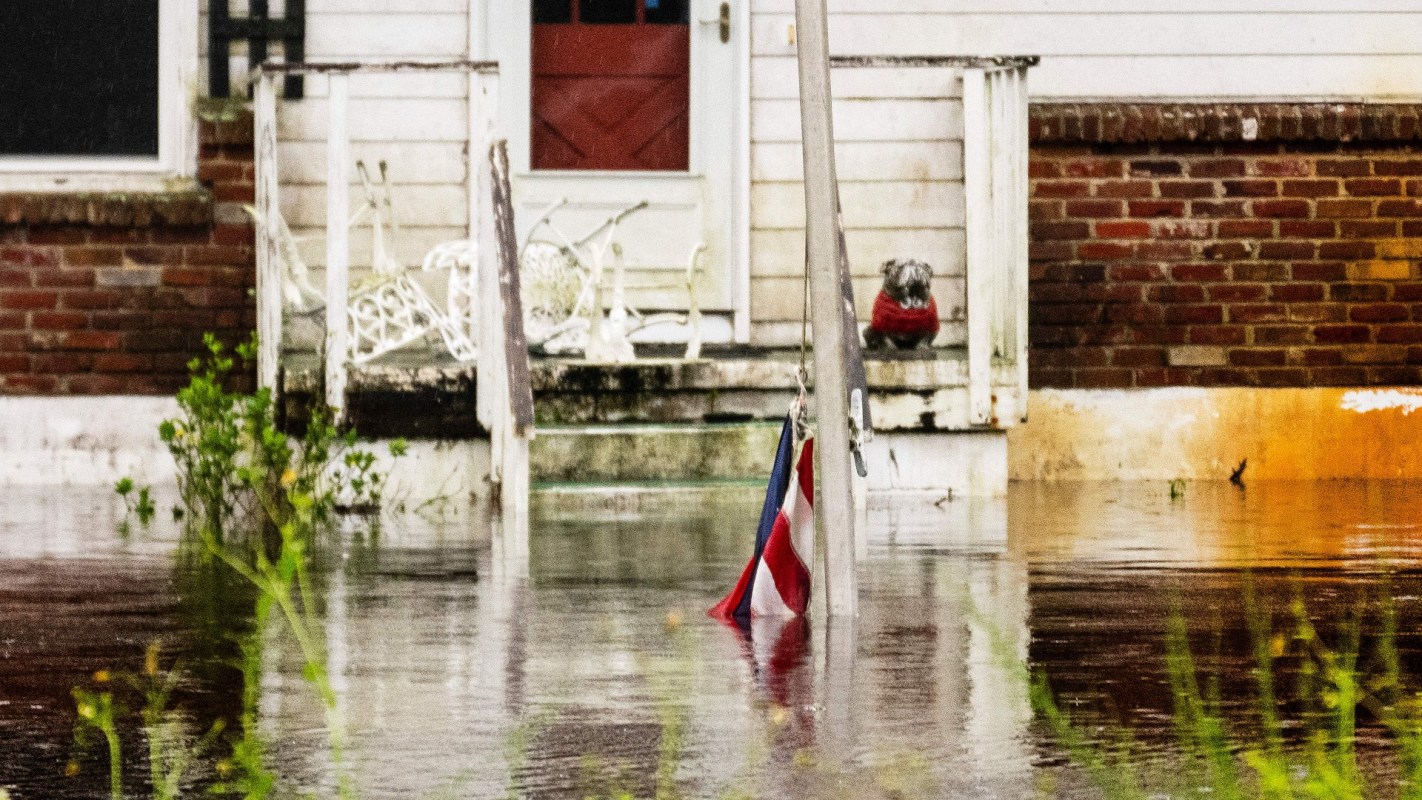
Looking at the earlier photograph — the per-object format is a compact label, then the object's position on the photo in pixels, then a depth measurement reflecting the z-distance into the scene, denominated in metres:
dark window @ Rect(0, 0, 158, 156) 22.48
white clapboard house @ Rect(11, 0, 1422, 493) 22.27
